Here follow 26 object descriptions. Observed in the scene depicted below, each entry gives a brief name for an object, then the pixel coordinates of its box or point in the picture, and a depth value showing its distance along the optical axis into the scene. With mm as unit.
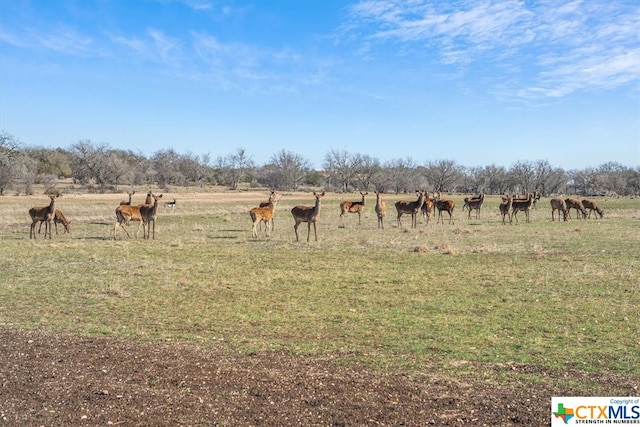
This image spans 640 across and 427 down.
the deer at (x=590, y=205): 38531
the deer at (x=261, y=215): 23811
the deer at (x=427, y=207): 32406
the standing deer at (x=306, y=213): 23062
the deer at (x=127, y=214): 22875
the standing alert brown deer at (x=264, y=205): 27450
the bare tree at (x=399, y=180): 107750
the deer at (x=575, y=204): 37688
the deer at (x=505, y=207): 32938
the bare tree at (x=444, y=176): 118312
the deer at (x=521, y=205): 34438
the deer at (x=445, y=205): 33688
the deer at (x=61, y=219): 24438
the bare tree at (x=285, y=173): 100125
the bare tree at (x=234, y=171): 107900
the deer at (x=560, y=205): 35156
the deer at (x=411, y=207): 30572
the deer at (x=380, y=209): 29469
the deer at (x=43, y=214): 23047
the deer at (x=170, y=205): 38281
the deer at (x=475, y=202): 36919
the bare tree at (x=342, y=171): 109312
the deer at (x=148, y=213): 23359
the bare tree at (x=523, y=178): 115938
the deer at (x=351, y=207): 33219
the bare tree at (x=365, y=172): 110562
